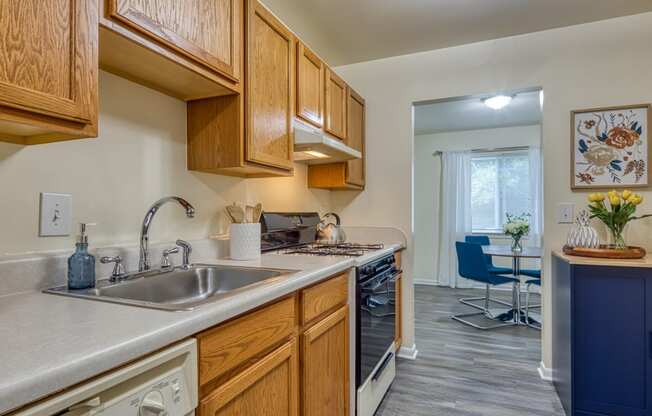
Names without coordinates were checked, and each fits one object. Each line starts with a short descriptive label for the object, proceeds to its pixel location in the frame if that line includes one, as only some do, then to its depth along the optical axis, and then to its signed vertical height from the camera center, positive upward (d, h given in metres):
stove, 1.77 -0.46
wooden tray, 1.90 -0.22
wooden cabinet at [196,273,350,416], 0.88 -0.45
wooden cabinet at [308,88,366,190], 2.61 +0.32
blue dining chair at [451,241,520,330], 3.61 -0.62
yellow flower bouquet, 2.02 +0.00
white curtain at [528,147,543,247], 4.78 +0.20
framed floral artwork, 2.18 +0.39
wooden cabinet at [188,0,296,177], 1.53 +0.41
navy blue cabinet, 1.78 -0.65
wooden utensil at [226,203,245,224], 1.78 -0.01
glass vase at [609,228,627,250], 2.02 -0.17
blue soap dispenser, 1.05 -0.16
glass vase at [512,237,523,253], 3.65 -0.36
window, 4.95 +0.31
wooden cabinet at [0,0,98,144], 0.74 +0.31
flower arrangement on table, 3.68 -0.20
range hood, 1.94 +0.35
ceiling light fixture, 3.53 +1.07
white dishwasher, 0.56 -0.32
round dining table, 3.49 -0.63
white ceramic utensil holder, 1.66 -0.14
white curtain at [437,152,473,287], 5.14 +0.00
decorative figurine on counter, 2.11 -0.14
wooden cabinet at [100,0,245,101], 1.04 +0.52
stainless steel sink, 1.11 -0.26
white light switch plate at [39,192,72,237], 1.10 -0.02
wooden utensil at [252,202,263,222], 1.76 -0.01
